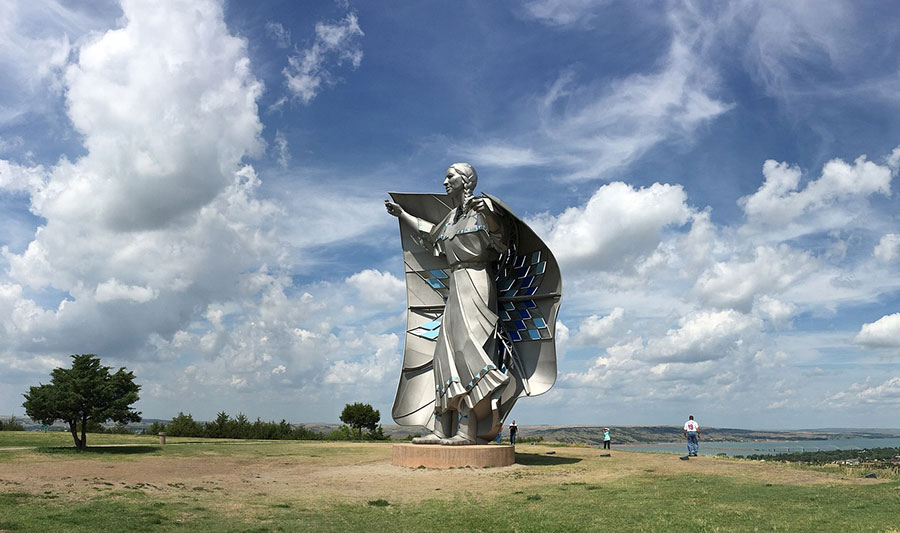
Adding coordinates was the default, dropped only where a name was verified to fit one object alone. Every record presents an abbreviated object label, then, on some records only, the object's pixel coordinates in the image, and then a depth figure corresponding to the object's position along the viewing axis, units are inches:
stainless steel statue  754.2
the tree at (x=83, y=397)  888.3
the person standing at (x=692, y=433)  848.3
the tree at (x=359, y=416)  1641.2
